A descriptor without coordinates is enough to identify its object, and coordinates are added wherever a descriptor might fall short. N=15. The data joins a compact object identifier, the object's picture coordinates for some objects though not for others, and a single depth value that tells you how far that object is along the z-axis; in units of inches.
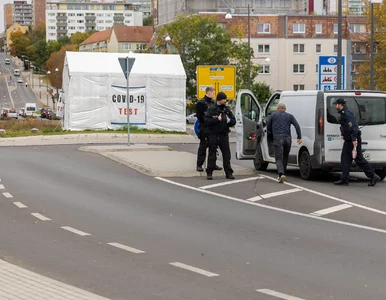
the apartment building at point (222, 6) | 4229.8
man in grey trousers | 690.2
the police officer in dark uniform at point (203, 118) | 708.7
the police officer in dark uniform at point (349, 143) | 667.4
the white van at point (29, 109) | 4302.9
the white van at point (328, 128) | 697.6
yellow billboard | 1330.0
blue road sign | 1088.2
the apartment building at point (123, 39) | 7573.8
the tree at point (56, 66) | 5107.3
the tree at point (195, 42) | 2652.6
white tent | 1562.5
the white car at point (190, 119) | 2965.8
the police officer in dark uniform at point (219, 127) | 687.7
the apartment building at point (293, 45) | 4092.0
